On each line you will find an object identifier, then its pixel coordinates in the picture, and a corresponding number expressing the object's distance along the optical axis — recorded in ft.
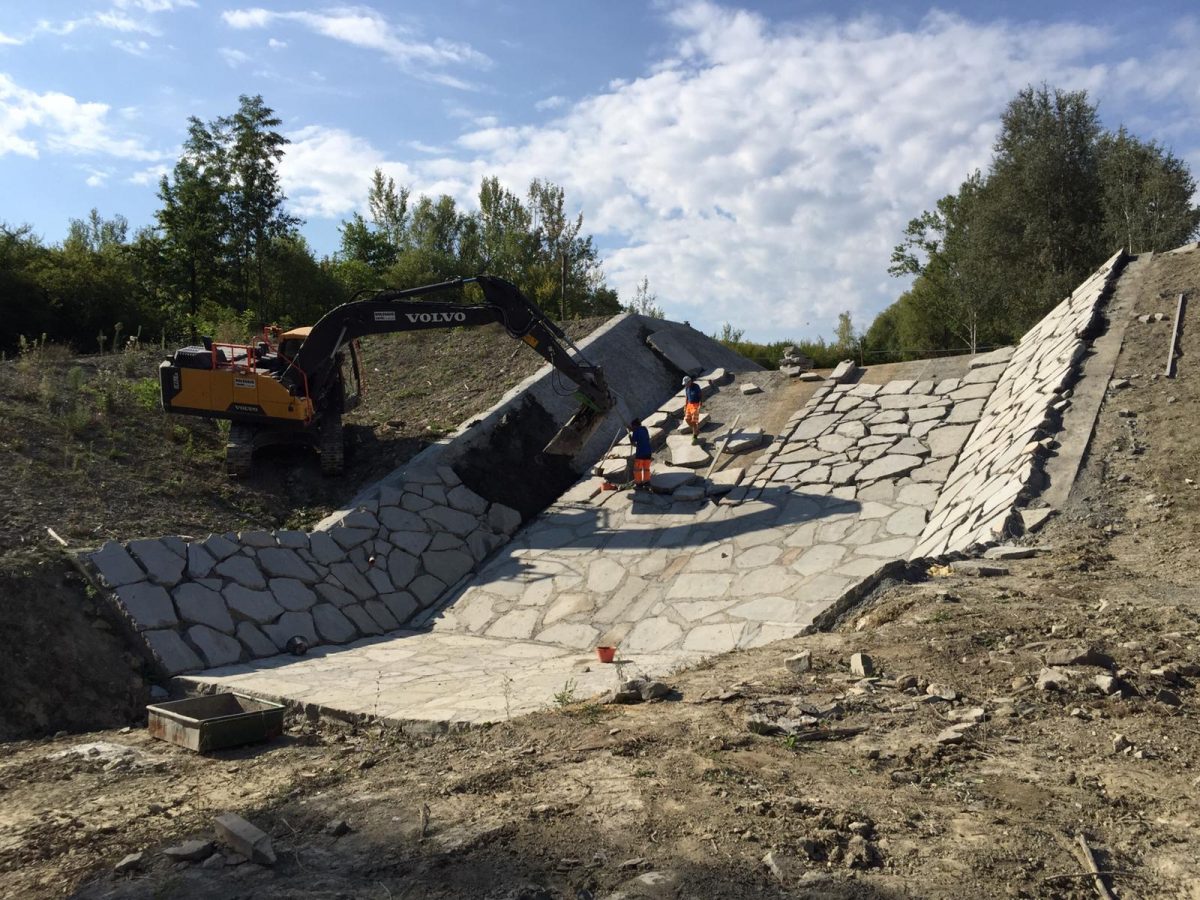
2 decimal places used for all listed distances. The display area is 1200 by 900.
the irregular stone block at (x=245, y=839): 12.37
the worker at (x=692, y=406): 46.62
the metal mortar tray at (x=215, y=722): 20.16
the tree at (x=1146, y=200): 74.79
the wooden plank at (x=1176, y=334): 34.78
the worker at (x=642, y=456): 41.27
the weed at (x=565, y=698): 19.89
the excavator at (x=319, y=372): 38.60
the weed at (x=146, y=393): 43.93
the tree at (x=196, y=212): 90.79
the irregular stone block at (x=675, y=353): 56.24
